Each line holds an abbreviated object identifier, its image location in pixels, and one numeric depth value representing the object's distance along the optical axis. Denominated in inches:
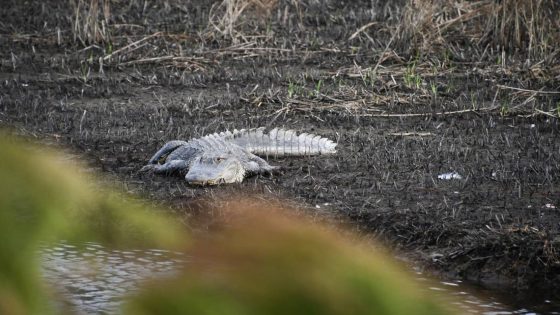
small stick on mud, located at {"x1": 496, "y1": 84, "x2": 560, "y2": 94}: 621.6
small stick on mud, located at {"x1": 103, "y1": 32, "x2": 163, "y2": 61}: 738.8
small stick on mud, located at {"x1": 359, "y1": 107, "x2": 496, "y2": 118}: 586.6
